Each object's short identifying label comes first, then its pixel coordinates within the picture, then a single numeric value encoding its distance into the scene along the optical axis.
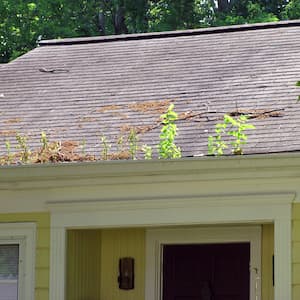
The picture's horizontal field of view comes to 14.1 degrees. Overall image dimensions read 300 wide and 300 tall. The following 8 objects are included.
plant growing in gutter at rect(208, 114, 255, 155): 11.90
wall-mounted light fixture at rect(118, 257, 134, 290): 12.84
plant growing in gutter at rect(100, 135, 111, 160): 12.34
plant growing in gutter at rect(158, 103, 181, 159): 11.92
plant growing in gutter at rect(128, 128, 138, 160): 12.24
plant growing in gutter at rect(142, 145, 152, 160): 12.11
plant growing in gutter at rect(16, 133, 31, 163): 12.52
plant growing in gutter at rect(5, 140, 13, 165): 12.59
